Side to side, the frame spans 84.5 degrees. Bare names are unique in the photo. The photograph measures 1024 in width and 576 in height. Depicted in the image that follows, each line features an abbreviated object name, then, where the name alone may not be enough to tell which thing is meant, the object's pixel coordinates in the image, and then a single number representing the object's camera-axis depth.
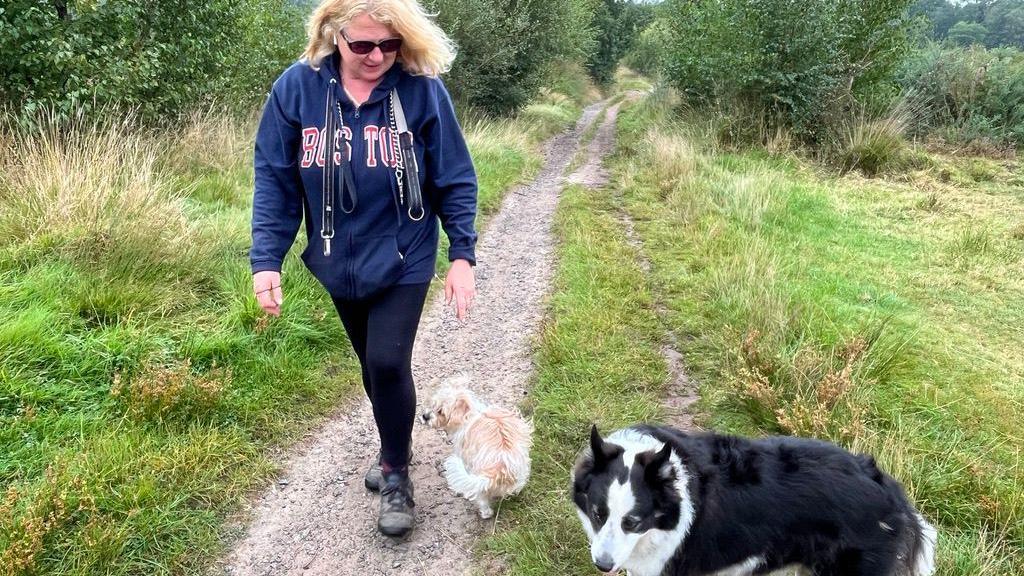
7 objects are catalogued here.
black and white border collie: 2.03
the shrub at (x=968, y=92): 12.30
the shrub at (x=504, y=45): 13.55
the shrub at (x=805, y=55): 10.16
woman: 2.14
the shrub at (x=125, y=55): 5.43
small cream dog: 2.66
